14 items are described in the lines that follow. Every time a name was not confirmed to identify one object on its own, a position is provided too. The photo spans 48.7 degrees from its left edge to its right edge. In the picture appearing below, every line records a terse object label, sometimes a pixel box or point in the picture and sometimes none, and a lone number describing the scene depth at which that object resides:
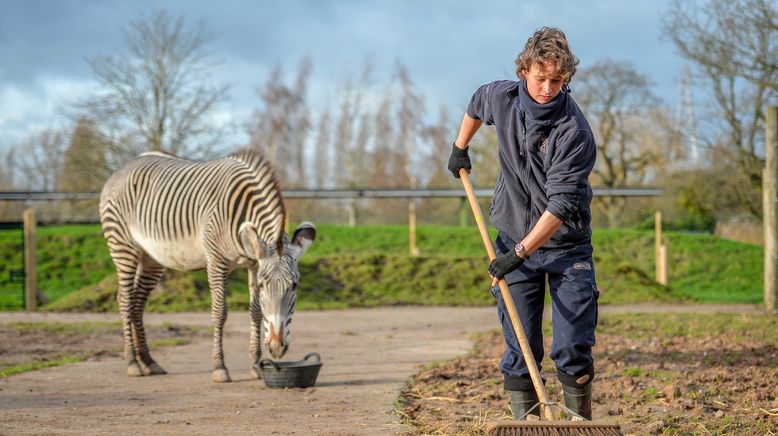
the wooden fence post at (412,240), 25.73
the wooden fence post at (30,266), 17.81
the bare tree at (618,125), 38.62
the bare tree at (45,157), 25.64
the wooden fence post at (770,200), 14.24
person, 4.50
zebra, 7.73
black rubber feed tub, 7.45
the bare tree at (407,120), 51.28
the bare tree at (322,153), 53.06
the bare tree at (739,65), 16.14
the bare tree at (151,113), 23.59
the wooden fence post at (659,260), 22.94
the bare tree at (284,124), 52.72
